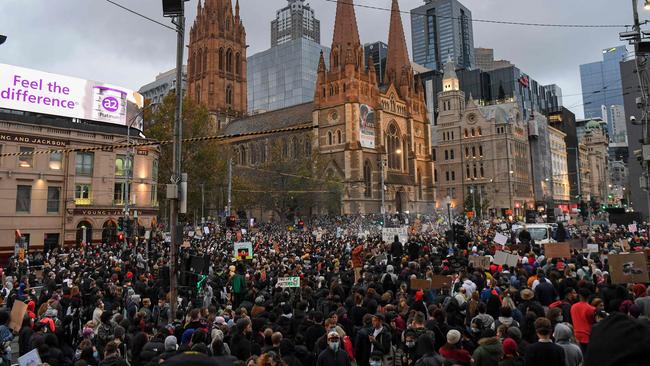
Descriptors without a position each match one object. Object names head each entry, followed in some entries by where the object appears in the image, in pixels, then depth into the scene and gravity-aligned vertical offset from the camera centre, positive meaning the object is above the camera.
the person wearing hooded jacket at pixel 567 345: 6.03 -1.74
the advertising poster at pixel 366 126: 68.69 +14.67
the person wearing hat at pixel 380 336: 7.89 -2.02
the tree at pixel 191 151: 50.91 +8.42
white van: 28.41 -0.82
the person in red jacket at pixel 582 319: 7.79 -1.78
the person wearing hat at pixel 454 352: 6.49 -1.92
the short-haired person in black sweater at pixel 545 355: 5.58 -1.68
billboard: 35.94 +11.33
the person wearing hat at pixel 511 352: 5.98 -1.79
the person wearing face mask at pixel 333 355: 6.53 -1.92
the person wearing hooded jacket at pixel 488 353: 5.95 -1.76
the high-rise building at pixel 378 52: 178.75 +67.99
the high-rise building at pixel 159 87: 156.00 +49.47
